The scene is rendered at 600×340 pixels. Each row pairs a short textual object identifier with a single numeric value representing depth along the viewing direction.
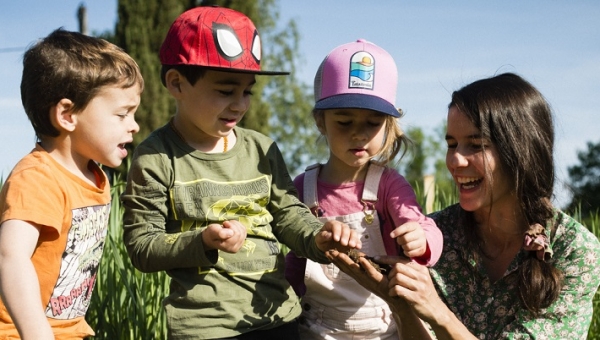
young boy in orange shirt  2.01
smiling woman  2.45
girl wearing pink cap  2.55
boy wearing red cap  2.21
